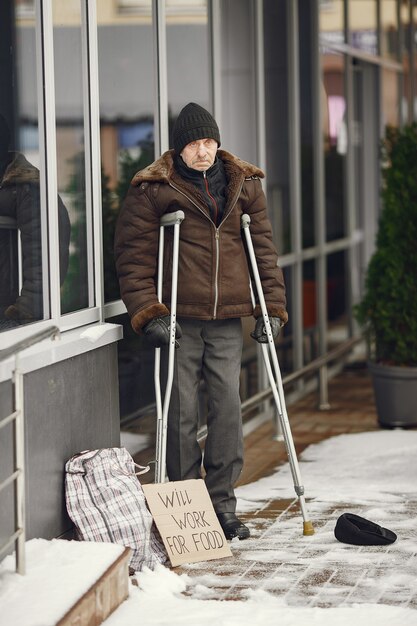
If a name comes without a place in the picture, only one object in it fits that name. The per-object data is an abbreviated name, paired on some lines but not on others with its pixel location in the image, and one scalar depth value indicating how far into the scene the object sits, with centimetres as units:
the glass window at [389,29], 2232
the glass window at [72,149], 1006
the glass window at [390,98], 2272
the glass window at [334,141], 1881
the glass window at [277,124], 1595
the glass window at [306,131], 1743
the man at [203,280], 1040
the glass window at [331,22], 1850
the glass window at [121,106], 1143
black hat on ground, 1029
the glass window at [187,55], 1282
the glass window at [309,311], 1785
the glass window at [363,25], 2023
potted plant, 1549
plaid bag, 948
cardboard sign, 993
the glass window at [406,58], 2395
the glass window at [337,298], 1923
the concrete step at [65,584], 750
